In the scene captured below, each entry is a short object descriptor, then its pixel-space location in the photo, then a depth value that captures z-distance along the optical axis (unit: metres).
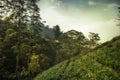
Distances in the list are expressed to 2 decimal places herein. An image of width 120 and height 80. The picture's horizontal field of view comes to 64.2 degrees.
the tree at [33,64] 19.94
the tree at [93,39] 34.79
